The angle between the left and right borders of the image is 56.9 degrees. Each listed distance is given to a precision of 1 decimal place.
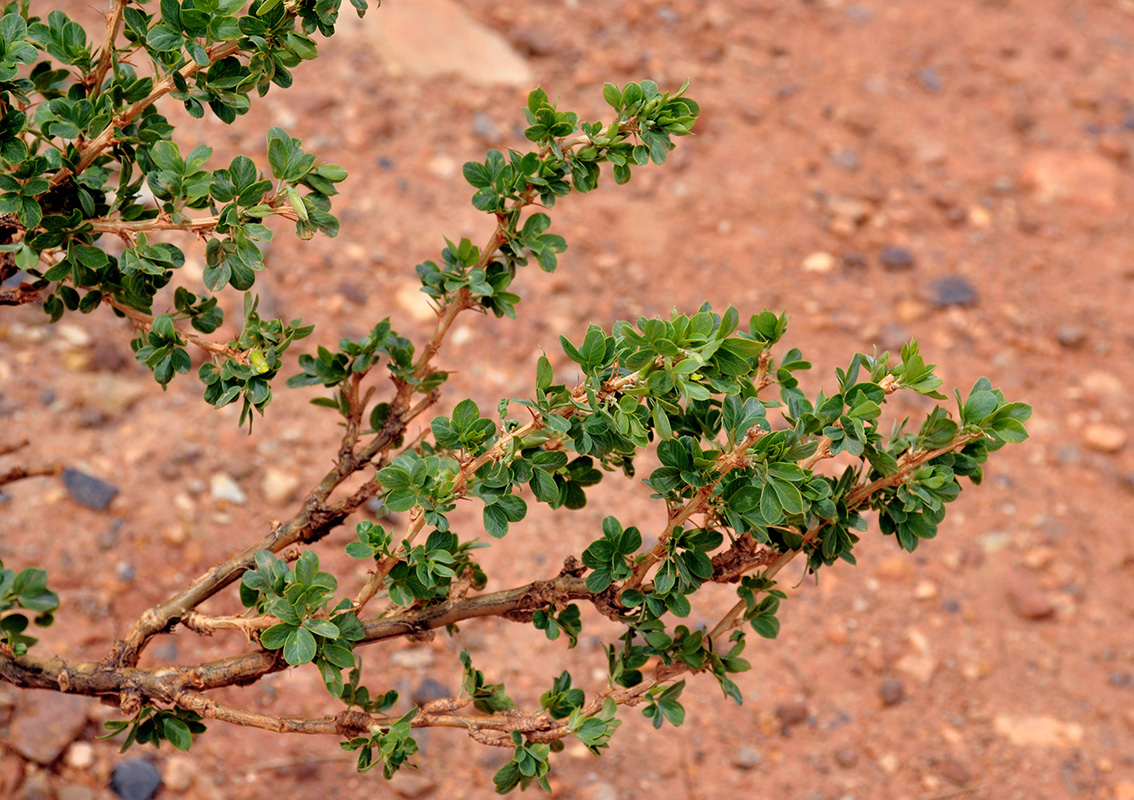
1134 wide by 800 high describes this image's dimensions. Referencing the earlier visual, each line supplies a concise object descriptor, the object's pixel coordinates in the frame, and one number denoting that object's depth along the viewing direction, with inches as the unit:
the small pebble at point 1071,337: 175.2
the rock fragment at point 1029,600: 143.6
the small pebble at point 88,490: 129.9
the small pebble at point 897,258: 182.5
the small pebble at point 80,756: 107.2
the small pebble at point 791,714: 130.4
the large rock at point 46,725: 105.7
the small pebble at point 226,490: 137.9
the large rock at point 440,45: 196.2
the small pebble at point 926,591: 145.8
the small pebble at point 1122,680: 137.8
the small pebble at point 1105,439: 163.5
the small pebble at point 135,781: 106.5
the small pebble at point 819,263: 181.2
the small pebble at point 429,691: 124.8
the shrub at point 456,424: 63.3
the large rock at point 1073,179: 195.2
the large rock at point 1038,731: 130.8
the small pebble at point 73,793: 104.2
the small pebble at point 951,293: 178.9
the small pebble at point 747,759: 125.4
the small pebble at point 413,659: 129.0
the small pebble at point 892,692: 133.5
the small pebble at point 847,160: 194.7
